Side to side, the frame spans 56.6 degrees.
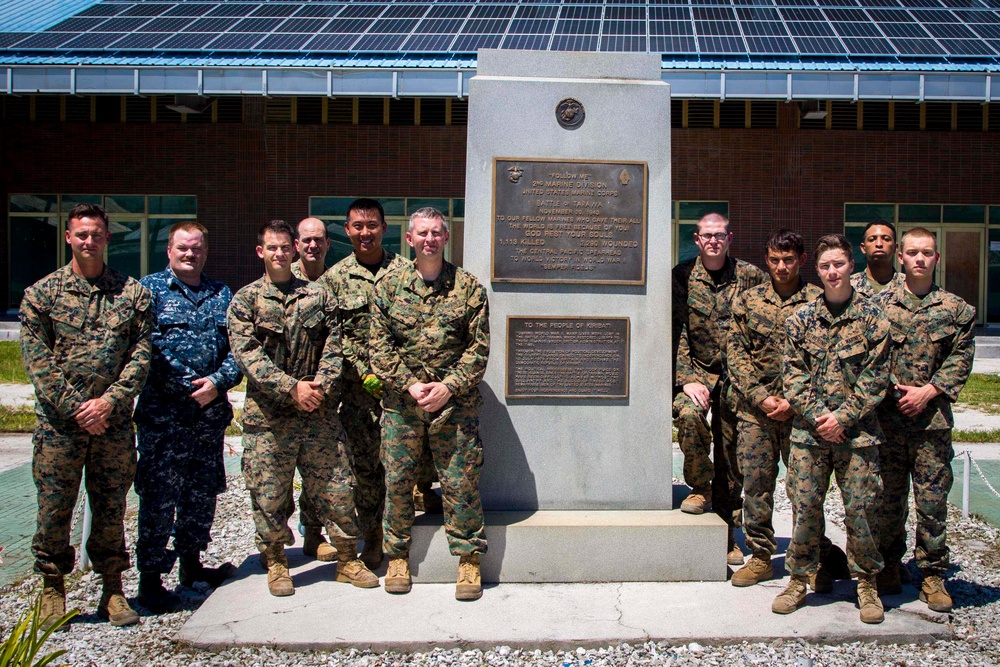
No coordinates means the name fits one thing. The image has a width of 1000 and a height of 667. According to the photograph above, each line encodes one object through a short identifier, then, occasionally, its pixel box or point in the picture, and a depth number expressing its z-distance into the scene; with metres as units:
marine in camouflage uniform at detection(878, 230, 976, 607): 4.99
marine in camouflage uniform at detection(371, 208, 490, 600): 5.05
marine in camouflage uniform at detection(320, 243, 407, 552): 5.56
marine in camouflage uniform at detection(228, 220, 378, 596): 5.05
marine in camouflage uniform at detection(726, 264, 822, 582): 5.18
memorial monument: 5.59
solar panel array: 19.06
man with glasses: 5.57
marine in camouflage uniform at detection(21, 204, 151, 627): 4.72
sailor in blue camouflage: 5.14
